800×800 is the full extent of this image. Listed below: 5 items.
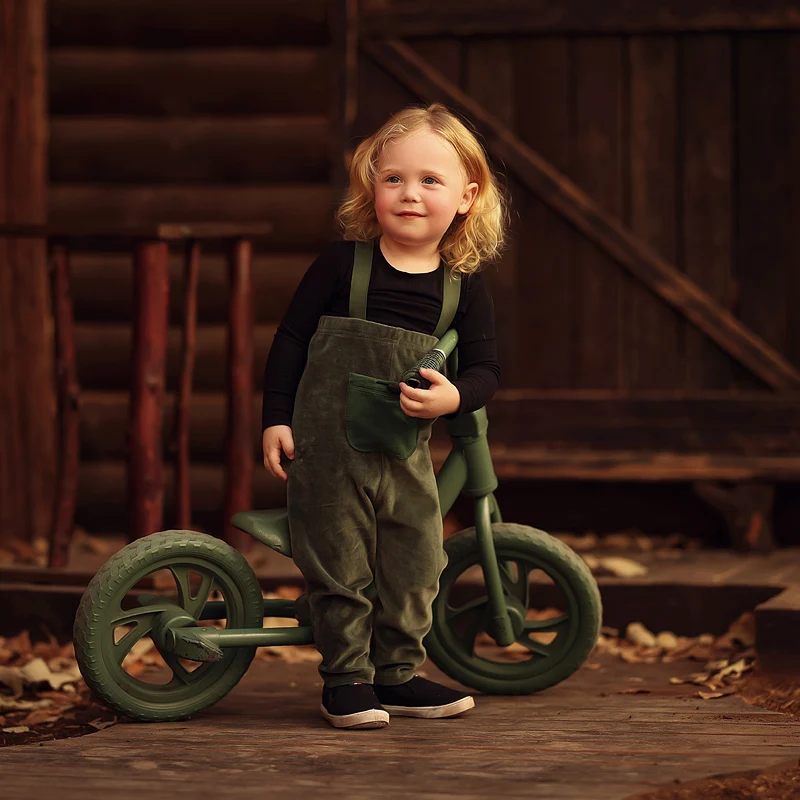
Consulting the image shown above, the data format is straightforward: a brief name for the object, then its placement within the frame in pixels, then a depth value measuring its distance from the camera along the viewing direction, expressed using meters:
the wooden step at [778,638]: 7.63
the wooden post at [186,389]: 9.33
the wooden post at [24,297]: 10.94
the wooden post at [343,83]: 10.83
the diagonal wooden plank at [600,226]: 10.62
